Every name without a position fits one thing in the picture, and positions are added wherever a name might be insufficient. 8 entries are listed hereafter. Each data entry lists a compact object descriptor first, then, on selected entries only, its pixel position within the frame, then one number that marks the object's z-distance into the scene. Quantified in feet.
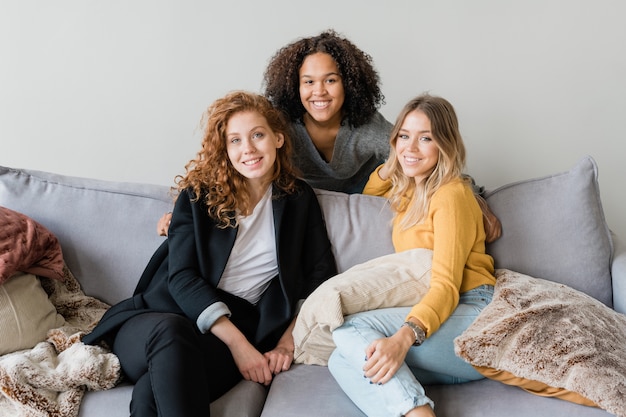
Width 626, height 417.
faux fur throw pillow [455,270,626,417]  4.59
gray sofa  5.17
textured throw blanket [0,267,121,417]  4.90
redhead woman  5.58
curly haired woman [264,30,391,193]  6.95
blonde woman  4.80
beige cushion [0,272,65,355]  5.55
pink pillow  5.71
